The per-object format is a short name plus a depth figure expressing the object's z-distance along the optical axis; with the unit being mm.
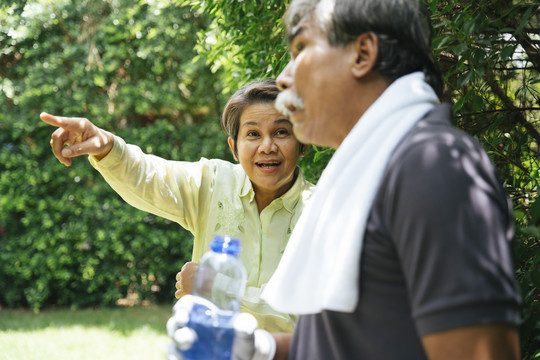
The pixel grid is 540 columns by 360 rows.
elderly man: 962
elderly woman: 2443
